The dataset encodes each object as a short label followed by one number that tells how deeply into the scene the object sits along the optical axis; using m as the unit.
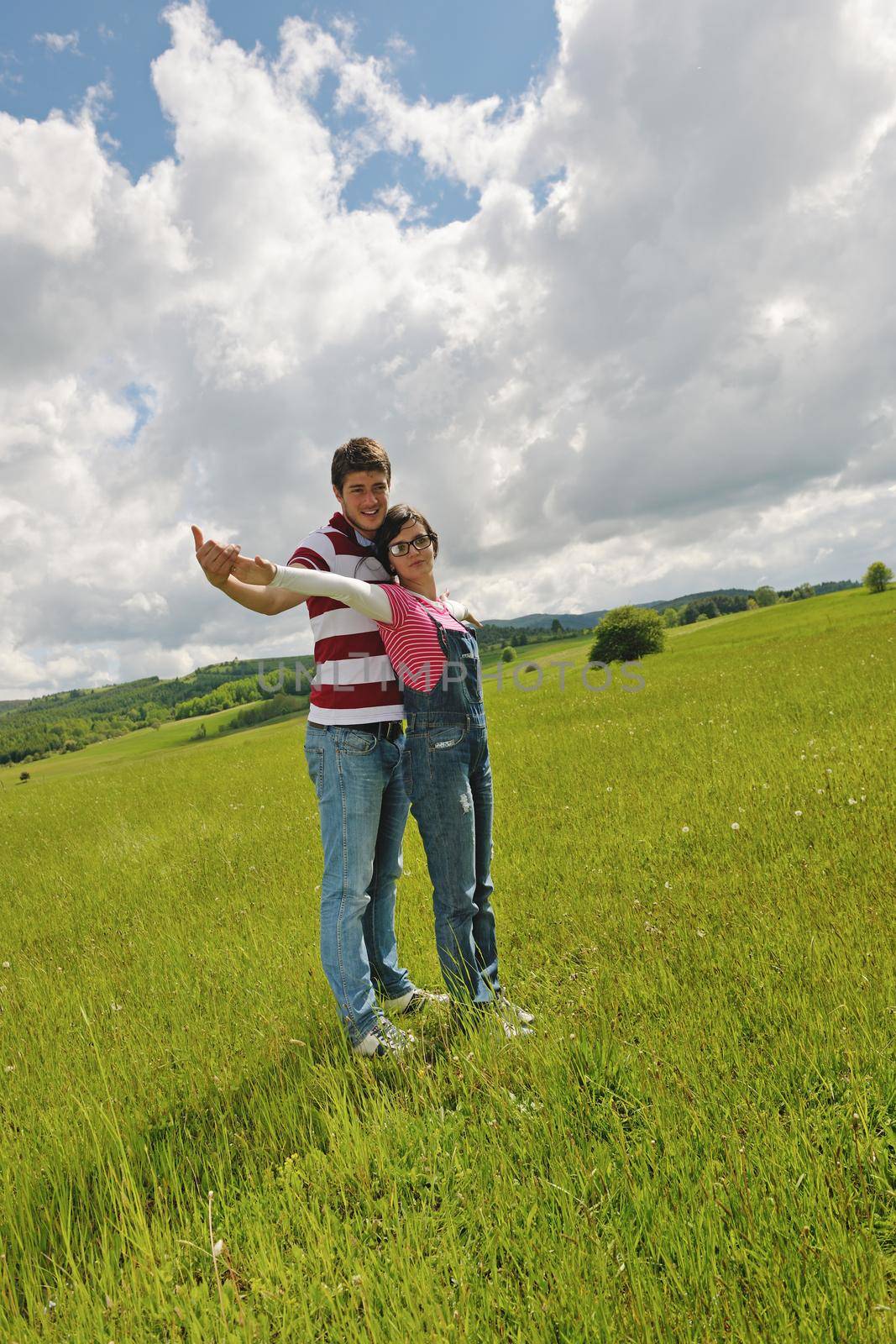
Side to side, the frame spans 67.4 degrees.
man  3.47
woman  3.36
